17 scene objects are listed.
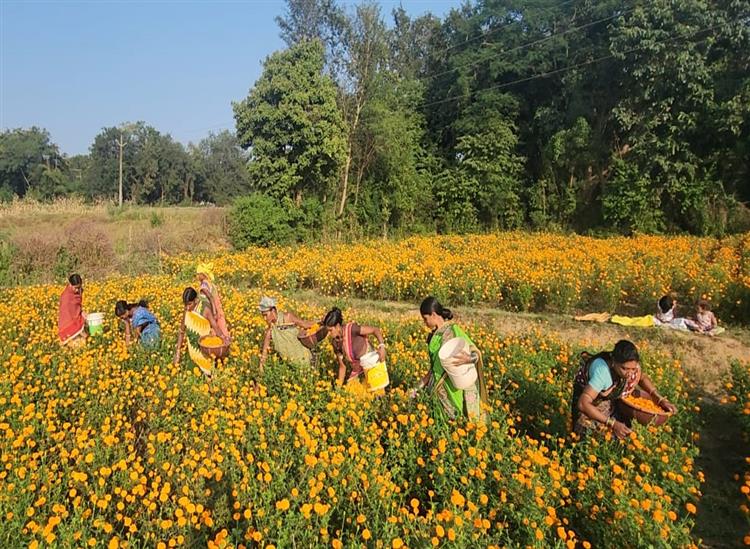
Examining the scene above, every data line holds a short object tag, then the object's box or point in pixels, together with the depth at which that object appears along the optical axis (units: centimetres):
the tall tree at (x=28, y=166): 4278
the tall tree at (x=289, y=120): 1684
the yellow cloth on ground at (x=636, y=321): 773
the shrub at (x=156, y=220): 1850
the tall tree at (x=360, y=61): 2050
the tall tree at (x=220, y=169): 5066
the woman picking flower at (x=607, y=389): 358
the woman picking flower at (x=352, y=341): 450
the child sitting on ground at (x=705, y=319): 745
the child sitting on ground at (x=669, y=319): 753
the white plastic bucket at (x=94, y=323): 645
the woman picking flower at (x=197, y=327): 511
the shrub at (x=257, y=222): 1697
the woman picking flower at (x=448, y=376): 379
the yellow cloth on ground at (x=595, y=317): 807
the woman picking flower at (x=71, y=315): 596
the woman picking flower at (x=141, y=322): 595
